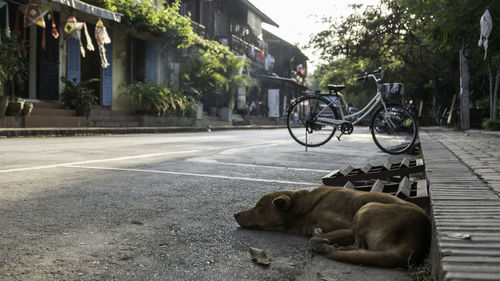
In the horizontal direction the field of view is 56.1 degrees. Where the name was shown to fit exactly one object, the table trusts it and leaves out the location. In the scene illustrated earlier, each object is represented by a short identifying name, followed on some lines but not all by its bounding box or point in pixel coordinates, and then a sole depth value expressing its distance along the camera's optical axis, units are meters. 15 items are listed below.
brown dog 1.91
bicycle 6.66
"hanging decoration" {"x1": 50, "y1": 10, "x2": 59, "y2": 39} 12.57
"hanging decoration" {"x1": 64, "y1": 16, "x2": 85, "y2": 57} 13.43
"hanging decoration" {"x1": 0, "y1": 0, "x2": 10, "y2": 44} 11.38
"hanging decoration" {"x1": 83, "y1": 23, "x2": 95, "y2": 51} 13.75
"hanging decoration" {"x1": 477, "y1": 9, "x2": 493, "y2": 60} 7.77
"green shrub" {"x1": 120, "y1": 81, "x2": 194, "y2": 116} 16.27
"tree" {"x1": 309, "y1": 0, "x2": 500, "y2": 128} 17.61
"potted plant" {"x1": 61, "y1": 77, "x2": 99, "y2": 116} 13.62
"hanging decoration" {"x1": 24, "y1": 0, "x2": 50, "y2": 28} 12.01
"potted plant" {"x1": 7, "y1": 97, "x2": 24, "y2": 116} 11.22
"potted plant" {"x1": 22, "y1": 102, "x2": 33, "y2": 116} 11.63
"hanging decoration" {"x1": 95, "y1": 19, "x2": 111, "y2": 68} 14.31
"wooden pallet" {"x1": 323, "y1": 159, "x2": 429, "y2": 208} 3.02
